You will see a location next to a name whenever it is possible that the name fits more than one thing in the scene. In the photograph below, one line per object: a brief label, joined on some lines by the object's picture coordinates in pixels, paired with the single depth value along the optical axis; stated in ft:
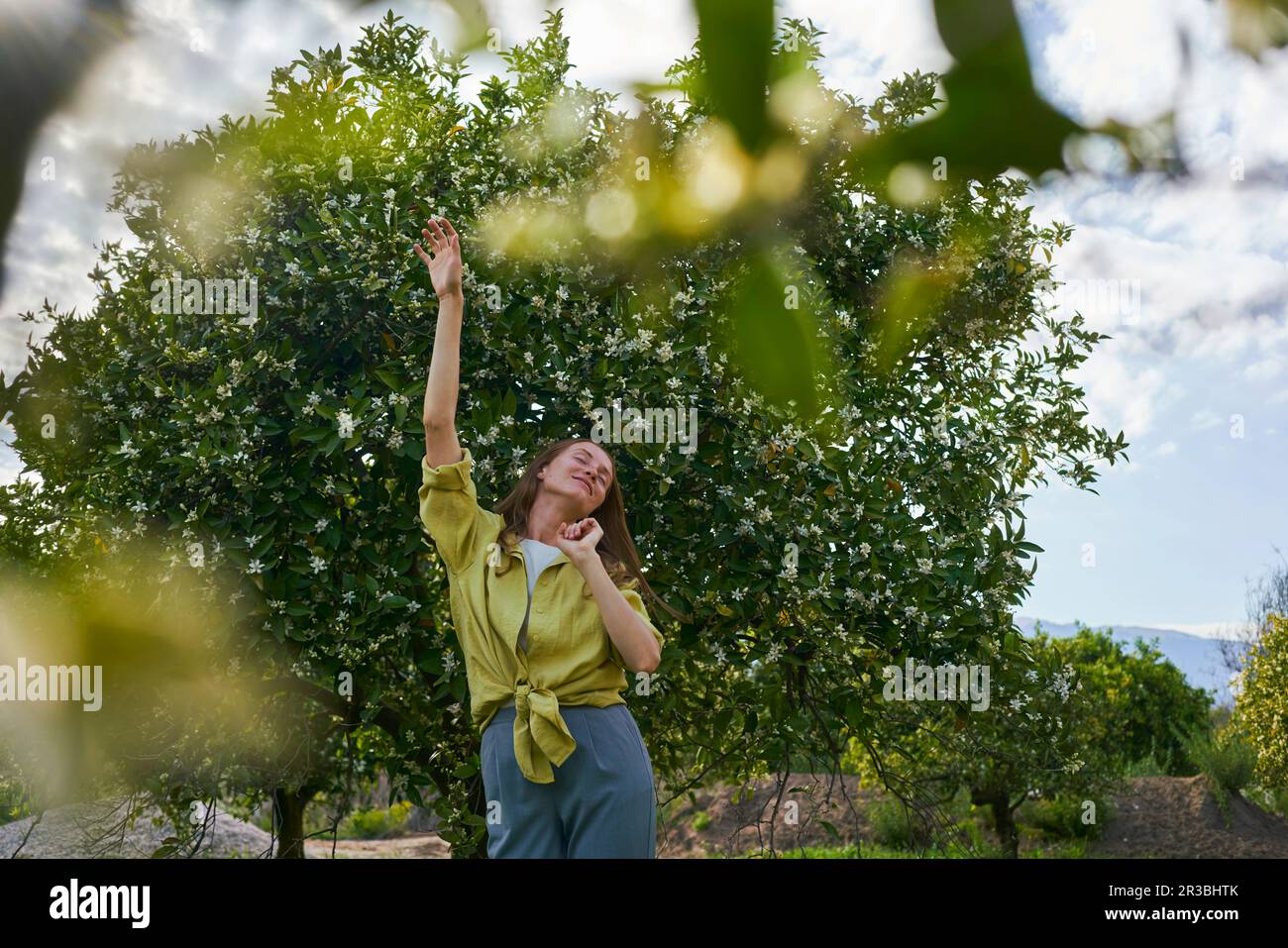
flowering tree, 12.00
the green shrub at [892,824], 33.04
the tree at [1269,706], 33.12
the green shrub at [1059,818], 34.32
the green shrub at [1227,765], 34.96
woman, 7.16
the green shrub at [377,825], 39.29
